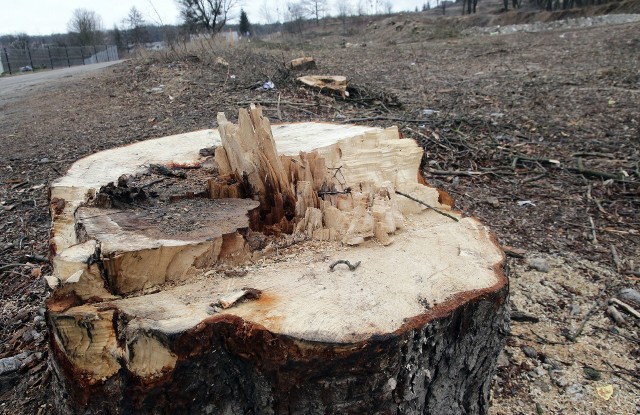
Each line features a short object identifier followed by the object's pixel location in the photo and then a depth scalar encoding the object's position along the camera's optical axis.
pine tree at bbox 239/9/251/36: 30.69
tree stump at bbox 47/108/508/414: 1.12
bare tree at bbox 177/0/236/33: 21.12
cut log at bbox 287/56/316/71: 8.12
